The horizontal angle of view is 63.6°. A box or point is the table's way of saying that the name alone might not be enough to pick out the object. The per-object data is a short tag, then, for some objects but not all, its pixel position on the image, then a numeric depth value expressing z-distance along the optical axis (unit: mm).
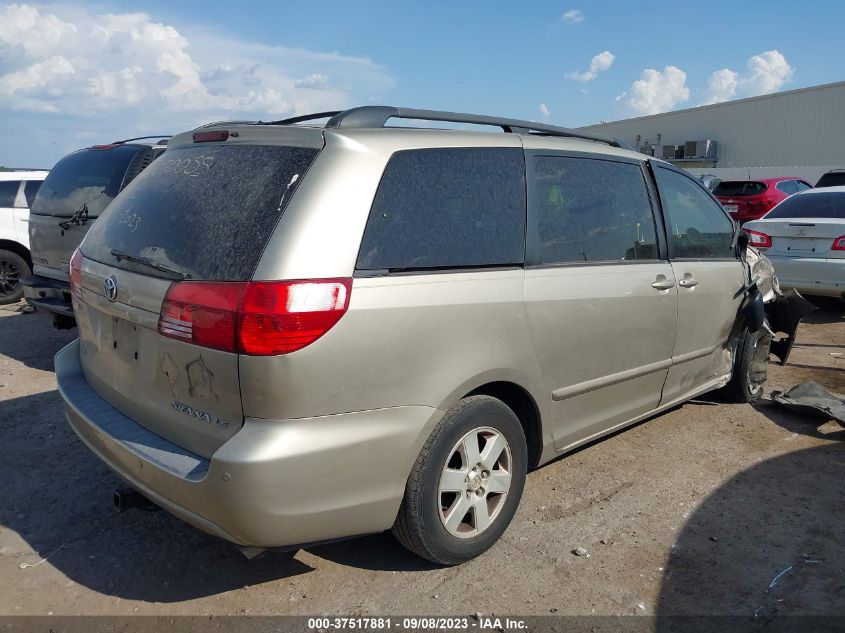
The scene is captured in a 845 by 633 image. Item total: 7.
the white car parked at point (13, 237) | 8789
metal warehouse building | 29969
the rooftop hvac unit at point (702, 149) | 36469
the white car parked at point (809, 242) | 7551
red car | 15922
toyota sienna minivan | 2344
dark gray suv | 5809
